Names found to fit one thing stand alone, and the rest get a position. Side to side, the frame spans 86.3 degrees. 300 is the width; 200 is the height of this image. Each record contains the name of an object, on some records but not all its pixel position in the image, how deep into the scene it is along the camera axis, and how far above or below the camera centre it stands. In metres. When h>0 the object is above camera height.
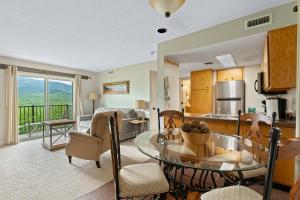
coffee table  3.78 -1.13
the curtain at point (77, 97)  5.86 +0.04
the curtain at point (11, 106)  4.30 -0.24
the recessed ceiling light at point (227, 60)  3.42 +0.92
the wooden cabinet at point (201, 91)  5.02 +0.25
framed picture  5.73 +0.41
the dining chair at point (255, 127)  1.62 -0.34
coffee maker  2.32 -0.10
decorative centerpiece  1.55 -0.36
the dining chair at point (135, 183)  1.30 -0.71
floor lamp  6.21 +0.09
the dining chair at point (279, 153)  0.77 -0.28
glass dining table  1.27 -0.52
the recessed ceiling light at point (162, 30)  2.73 +1.18
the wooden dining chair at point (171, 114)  2.64 -0.25
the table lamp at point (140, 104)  4.87 -0.17
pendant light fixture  1.38 +0.83
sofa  4.57 -0.75
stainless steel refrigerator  4.44 +0.06
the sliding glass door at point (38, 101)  4.93 -0.11
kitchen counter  1.99 -0.32
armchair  2.73 -0.74
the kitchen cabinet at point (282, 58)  1.99 +0.54
